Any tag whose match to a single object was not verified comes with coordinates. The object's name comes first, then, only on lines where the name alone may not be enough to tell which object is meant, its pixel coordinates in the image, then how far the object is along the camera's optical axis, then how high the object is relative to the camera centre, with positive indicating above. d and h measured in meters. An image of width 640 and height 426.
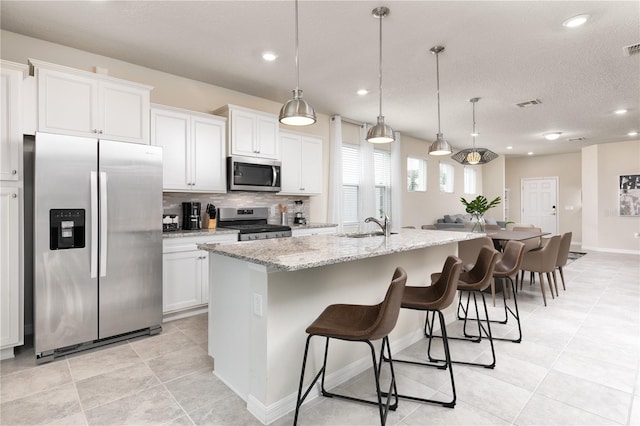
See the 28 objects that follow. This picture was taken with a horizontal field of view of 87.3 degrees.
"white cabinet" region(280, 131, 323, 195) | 4.92 +0.76
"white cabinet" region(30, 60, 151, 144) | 2.84 +1.01
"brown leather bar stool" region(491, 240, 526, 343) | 3.16 -0.53
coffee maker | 3.98 -0.01
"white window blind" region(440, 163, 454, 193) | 8.85 +0.96
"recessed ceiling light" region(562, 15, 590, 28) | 2.79 +1.62
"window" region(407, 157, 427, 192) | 7.85 +0.93
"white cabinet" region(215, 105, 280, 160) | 4.16 +1.06
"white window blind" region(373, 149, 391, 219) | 6.84 +0.67
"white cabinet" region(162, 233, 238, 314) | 3.40 -0.62
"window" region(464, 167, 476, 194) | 9.99 +0.97
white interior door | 10.42 +0.29
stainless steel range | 3.99 -0.13
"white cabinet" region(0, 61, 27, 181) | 2.61 +0.75
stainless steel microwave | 4.18 +0.52
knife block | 4.08 -0.10
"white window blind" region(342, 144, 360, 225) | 6.17 +0.60
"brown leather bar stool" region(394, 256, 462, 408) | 2.06 -0.57
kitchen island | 1.87 -0.57
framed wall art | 8.07 +0.41
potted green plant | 4.56 +0.05
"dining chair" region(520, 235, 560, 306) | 4.18 -0.58
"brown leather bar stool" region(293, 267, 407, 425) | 1.62 -0.58
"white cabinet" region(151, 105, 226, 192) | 3.66 +0.77
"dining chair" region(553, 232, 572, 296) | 4.57 -0.54
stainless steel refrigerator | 2.59 -0.23
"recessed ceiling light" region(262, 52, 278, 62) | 3.50 +1.67
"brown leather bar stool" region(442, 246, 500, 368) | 2.54 -0.54
